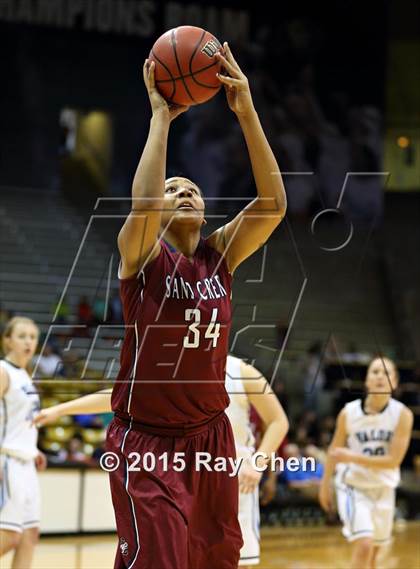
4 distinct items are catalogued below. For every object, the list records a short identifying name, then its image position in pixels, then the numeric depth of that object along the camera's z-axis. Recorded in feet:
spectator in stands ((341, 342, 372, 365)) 47.60
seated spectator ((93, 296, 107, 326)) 45.70
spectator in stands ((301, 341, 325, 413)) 44.98
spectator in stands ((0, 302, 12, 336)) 40.98
